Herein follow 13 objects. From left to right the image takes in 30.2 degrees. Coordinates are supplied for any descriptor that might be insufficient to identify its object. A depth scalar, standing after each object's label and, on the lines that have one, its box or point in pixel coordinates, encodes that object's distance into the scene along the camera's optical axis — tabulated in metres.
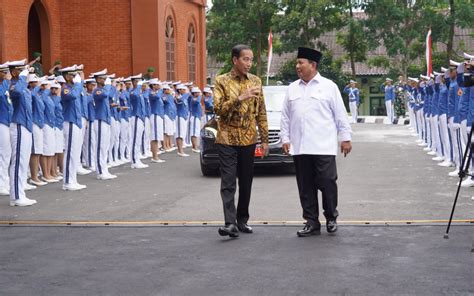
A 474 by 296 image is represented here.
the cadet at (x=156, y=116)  20.08
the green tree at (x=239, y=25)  47.31
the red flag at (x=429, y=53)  29.28
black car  15.63
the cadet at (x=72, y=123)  14.40
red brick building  28.83
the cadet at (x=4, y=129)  13.29
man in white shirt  9.09
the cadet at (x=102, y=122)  16.28
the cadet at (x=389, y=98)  39.38
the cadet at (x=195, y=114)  24.45
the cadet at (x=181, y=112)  22.80
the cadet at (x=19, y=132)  12.29
